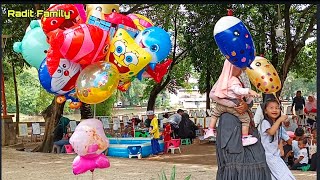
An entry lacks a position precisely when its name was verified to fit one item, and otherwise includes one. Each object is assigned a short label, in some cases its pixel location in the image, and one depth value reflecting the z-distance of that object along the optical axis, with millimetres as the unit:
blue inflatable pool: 11500
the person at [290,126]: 10330
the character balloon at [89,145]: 4770
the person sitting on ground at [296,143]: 8250
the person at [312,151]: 7912
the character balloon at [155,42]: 4957
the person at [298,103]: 14445
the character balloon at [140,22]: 5288
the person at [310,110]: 12898
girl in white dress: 4898
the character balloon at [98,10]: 4836
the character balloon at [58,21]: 4814
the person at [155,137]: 11922
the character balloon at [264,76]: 5234
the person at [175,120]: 14430
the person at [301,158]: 8180
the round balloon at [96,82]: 4664
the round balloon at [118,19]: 4926
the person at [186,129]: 14133
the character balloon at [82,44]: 4527
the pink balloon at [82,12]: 4945
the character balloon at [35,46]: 5008
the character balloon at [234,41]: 4371
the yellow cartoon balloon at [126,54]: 4797
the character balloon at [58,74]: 4758
